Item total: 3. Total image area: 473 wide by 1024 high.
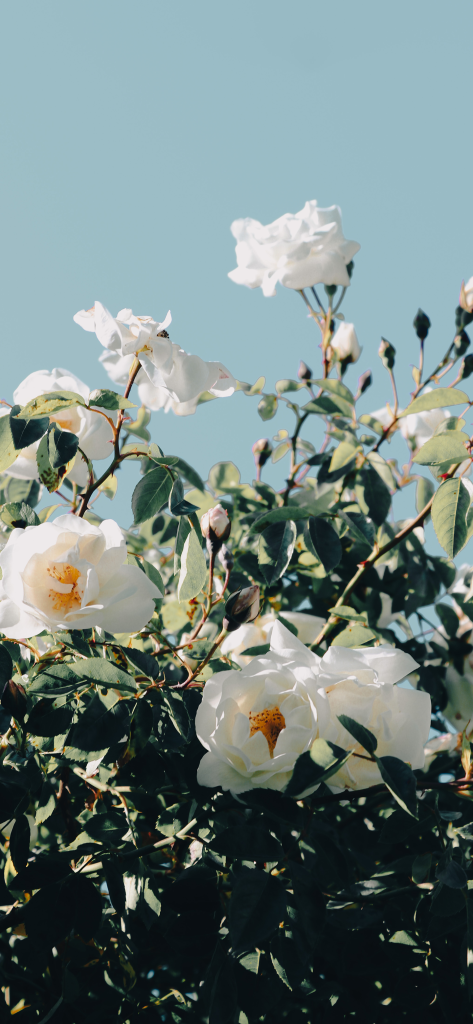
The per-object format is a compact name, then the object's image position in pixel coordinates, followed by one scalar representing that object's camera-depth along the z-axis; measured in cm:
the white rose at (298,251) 153
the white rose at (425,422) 188
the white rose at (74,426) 102
